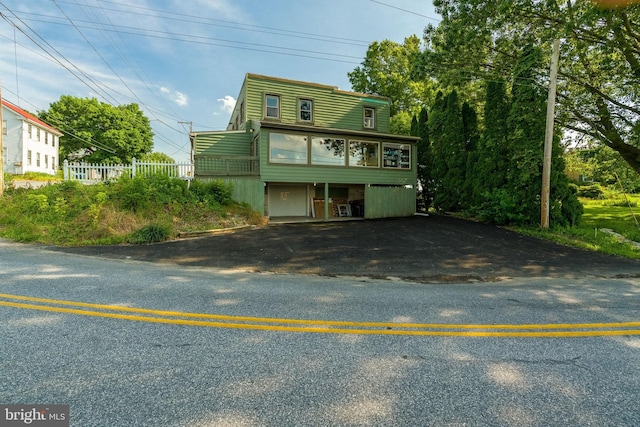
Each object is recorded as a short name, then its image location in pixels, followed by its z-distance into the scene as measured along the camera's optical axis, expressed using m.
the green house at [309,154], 14.73
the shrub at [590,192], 27.99
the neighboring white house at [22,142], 28.73
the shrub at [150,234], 9.56
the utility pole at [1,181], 12.09
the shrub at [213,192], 13.04
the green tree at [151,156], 48.35
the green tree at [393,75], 29.17
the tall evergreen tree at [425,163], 19.83
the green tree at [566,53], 11.90
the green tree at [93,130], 40.62
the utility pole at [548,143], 12.36
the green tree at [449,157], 17.80
